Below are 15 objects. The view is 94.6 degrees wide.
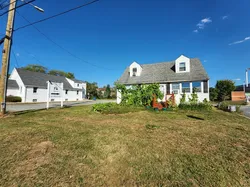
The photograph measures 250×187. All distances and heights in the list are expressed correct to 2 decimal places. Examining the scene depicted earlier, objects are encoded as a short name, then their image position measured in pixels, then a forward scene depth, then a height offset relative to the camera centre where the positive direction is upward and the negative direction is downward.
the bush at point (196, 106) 10.12 -0.86
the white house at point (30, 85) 19.88 +1.85
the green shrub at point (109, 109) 9.19 -1.12
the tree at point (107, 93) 40.16 +1.05
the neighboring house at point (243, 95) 24.49 +0.41
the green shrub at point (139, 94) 11.63 +0.23
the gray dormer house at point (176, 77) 12.45 +2.45
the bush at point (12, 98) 17.67 -0.49
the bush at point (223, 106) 11.15 -0.99
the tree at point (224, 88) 27.69 +2.02
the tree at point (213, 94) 26.31 +0.62
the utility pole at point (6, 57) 6.99 +2.40
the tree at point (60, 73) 48.60 +9.71
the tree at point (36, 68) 42.24 +10.60
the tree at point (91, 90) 39.03 +1.99
